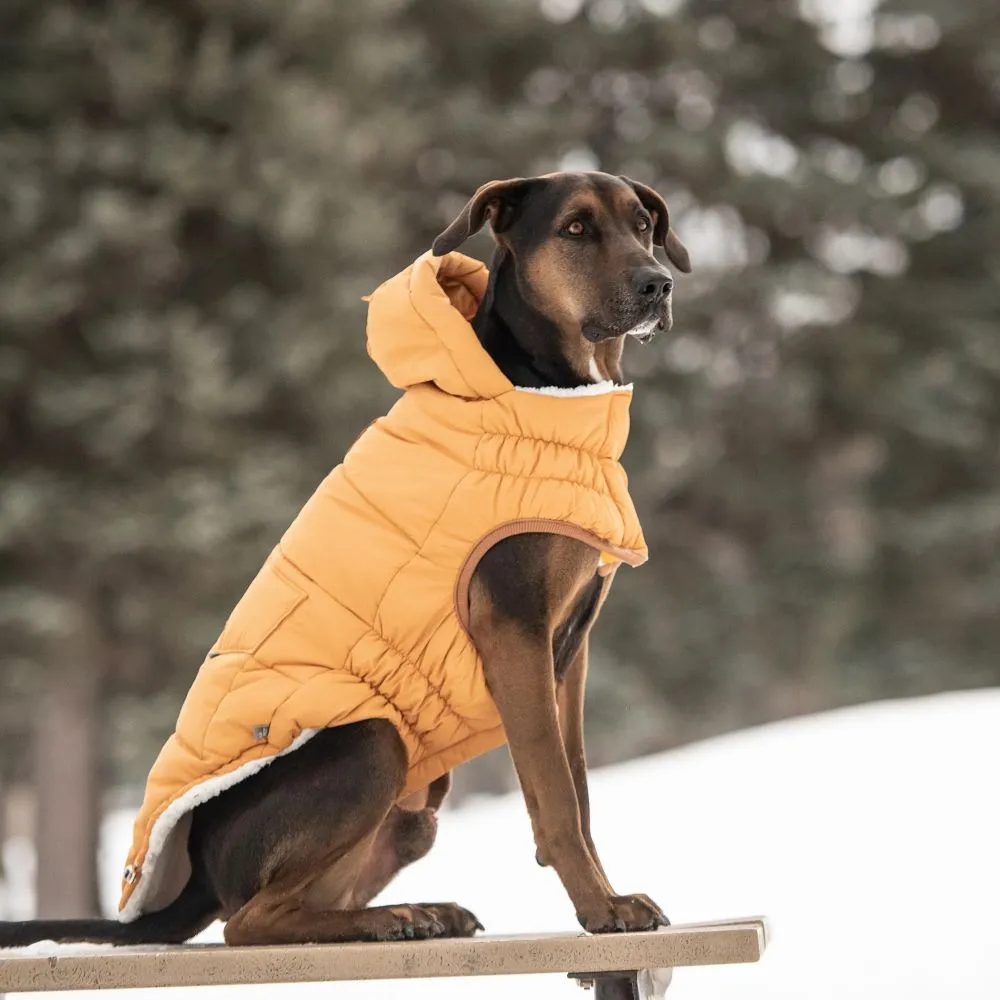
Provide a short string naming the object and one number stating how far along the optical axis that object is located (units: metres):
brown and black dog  3.08
